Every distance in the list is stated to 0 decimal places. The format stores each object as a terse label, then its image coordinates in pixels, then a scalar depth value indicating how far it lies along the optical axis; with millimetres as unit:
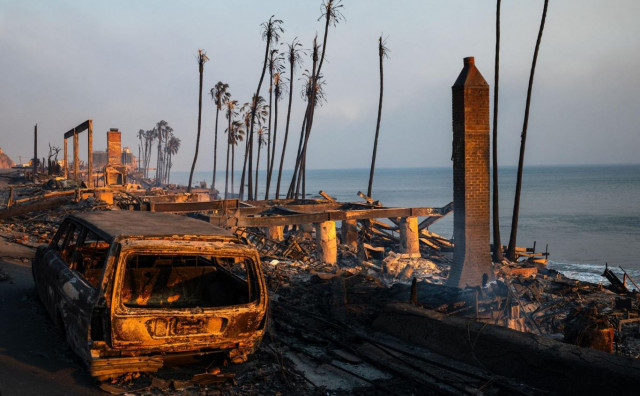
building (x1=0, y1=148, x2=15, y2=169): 106062
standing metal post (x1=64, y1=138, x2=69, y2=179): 30266
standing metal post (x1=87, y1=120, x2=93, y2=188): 23047
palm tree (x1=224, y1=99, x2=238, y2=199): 67881
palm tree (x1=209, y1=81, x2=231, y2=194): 62938
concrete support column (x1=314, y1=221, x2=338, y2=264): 18547
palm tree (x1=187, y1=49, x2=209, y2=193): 47212
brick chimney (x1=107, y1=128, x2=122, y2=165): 37997
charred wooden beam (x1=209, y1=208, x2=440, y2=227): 15766
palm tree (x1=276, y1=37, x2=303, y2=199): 44812
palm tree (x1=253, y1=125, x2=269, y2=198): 71625
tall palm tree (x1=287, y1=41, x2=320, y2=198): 40844
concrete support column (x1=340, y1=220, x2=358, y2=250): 23125
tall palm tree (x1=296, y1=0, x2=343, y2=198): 37875
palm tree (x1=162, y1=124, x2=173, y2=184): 124875
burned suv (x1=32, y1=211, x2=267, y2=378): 5258
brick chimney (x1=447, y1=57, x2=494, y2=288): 13000
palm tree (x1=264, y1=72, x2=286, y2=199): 49281
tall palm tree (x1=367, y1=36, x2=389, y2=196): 39656
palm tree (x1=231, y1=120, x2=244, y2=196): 68212
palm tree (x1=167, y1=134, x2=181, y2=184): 134750
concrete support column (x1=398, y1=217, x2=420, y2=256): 20656
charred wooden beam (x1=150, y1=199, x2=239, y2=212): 17047
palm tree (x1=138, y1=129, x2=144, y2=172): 150625
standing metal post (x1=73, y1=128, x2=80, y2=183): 26228
